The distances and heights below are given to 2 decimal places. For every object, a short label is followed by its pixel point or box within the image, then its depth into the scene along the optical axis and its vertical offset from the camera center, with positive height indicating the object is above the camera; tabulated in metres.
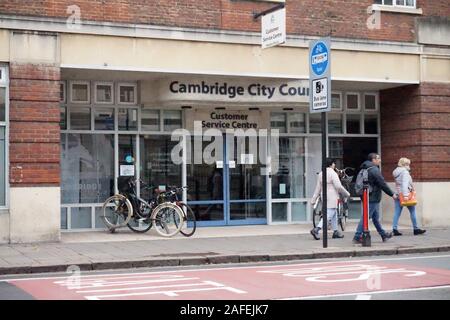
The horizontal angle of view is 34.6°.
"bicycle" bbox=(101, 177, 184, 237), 16.14 -0.88
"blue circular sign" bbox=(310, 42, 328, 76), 13.76 +2.22
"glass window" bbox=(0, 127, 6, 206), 14.96 +0.04
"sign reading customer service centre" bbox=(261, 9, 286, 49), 15.77 +3.23
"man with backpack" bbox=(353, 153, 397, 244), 14.75 -0.32
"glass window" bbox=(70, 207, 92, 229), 17.14 -1.04
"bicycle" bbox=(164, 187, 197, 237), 16.19 -0.90
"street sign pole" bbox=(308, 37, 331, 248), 13.70 +1.73
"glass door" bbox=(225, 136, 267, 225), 18.56 -0.19
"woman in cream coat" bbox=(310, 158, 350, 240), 15.65 -0.49
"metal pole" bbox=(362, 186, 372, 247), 14.31 -0.97
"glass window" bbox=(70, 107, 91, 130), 17.09 +1.34
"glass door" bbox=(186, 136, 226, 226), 18.17 -0.20
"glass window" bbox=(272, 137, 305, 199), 19.23 +0.07
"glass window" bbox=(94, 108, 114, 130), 17.30 +1.35
